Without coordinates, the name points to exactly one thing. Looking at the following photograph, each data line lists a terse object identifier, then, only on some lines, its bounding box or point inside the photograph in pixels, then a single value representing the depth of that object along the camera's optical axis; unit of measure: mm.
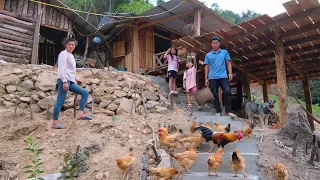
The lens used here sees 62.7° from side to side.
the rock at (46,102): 6638
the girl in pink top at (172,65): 8555
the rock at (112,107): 6992
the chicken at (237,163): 3773
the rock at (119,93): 7436
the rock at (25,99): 6766
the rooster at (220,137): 4562
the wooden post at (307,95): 9925
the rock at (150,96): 7965
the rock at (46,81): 7188
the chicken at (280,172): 3828
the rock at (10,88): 7020
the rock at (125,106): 6957
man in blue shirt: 6523
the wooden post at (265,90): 11625
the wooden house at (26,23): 9688
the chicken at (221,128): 5020
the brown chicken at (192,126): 5445
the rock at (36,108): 6636
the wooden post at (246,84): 9898
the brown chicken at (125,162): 4123
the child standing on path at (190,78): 8094
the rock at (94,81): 7640
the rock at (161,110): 7283
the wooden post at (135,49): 12750
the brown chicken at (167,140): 4836
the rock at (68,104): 6688
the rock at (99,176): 4285
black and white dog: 7227
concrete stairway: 3920
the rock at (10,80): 7133
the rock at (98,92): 7254
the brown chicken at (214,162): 3850
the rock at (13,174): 4357
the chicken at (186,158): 4145
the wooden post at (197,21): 11008
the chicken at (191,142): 4816
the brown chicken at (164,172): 3830
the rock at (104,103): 7027
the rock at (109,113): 6746
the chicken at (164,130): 5130
